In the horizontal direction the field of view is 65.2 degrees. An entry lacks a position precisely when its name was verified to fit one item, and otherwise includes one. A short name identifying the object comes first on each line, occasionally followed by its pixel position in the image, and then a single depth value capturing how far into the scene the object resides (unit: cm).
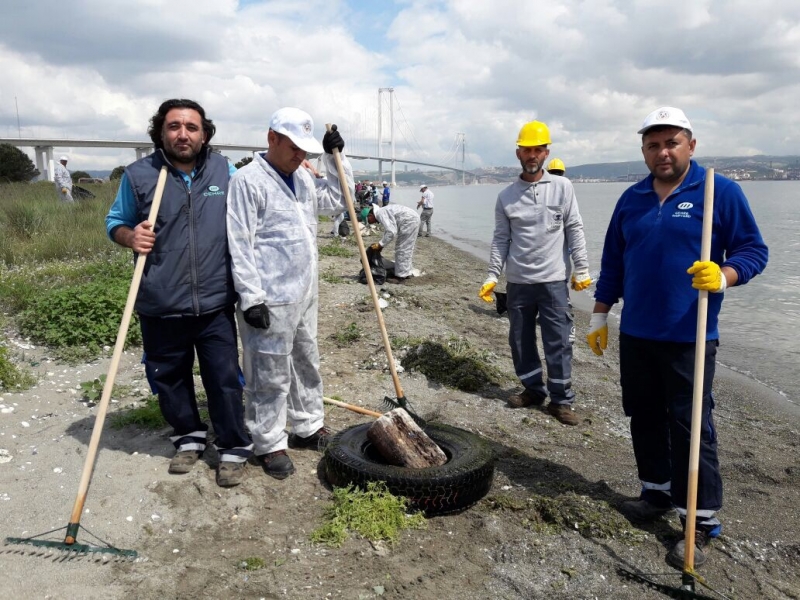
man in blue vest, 358
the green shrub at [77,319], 609
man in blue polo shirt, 310
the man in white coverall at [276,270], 361
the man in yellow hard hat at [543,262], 518
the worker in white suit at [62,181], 1523
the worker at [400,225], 1134
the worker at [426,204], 2520
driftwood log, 380
